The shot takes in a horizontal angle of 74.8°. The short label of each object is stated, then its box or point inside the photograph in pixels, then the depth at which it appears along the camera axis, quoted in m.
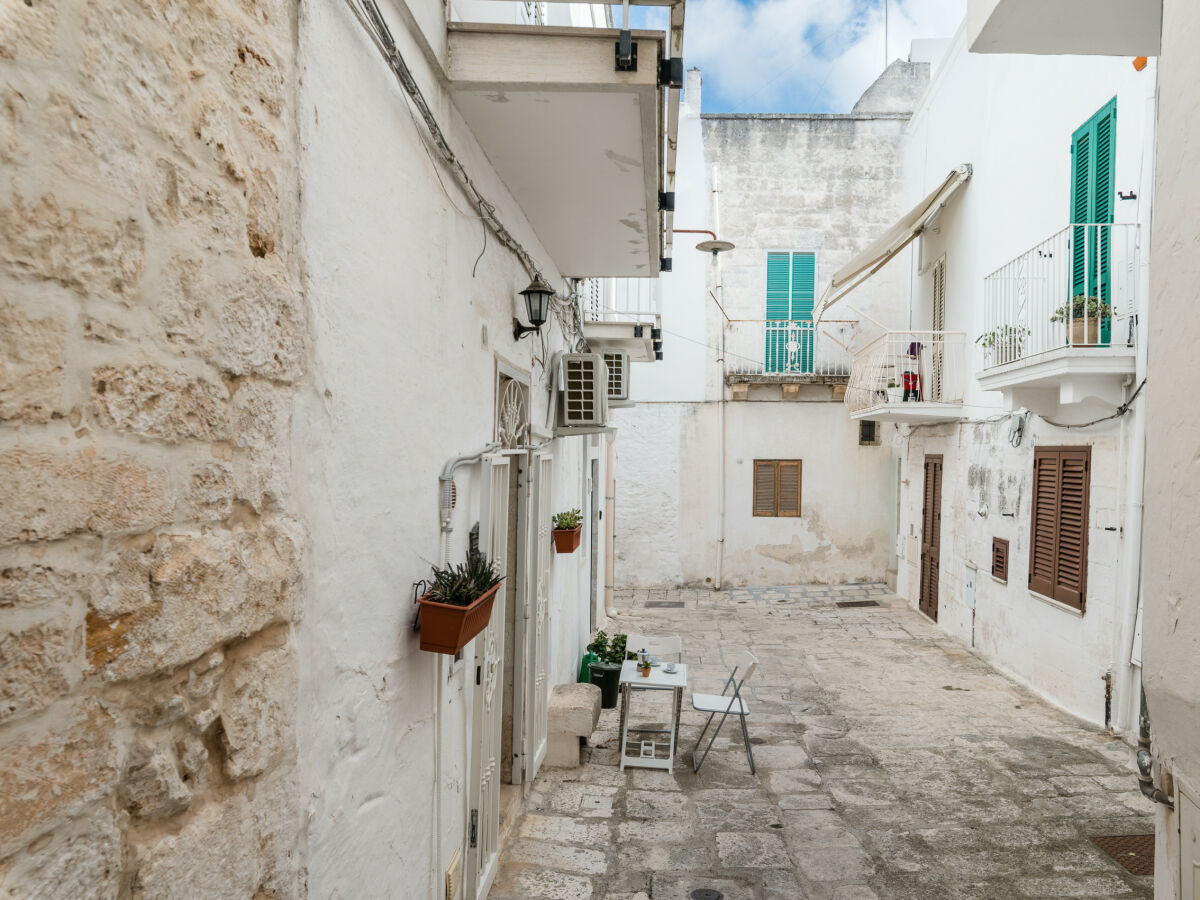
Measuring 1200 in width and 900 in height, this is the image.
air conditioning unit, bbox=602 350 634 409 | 8.91
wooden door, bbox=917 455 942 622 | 12.42
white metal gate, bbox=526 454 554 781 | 5.64
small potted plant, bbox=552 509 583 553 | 6.81
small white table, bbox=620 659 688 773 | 6.27
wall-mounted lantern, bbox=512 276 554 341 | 4.99
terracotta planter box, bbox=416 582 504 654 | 2.98
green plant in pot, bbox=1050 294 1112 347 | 7.13
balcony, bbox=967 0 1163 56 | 3.17
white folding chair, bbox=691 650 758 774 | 6.23
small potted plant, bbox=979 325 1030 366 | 8.15
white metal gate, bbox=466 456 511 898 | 4.12
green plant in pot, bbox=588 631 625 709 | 8.11
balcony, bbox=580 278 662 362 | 9.88
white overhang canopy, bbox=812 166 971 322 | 11.62
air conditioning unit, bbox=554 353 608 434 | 6.94
